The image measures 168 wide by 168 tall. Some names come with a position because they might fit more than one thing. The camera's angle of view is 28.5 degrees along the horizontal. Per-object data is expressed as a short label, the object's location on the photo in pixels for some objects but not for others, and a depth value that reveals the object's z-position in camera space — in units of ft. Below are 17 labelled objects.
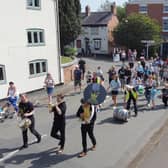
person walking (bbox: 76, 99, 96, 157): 32.83
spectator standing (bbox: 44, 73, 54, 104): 56.06
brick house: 151.53
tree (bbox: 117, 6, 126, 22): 194.53
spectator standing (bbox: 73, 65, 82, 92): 64.90
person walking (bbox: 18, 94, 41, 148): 35.37
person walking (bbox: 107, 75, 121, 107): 51.47
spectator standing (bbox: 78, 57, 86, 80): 81.05
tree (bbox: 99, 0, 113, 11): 309.18
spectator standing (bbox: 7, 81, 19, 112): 50.67
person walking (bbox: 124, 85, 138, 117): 46.47
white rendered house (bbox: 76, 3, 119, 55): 151.53
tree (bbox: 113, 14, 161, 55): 129.39
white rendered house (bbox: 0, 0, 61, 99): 60.76
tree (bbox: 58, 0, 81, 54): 102.78
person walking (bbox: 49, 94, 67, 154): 32.91
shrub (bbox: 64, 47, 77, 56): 109.21
